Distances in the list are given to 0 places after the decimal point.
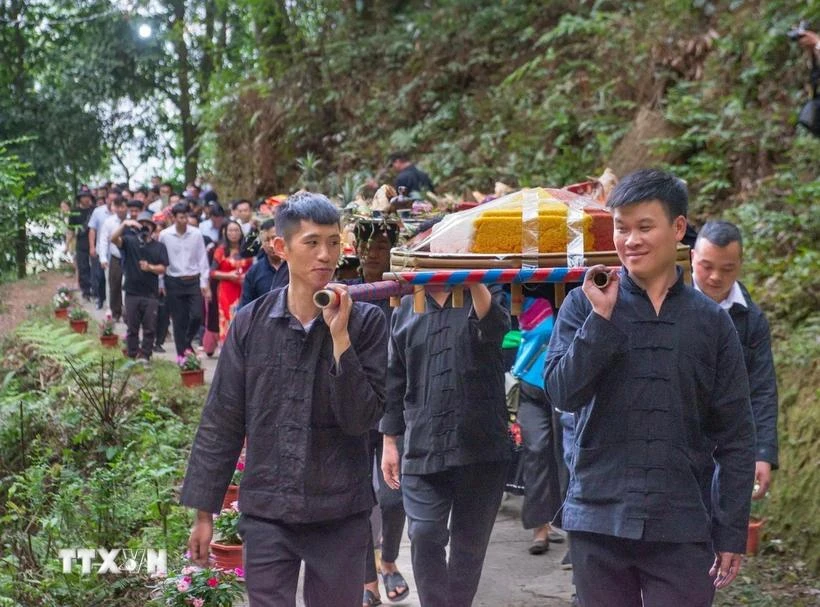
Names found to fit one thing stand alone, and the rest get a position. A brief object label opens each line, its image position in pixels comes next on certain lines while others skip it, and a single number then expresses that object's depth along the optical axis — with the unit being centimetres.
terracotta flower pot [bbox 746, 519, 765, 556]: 768
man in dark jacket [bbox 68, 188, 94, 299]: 2464
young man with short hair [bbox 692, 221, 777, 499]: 580
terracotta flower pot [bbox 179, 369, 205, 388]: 1353
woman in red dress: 1579
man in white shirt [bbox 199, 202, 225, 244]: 1847
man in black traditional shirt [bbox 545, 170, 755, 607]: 414
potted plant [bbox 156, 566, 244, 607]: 599
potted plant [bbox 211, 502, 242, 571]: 705
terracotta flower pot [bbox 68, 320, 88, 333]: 1792
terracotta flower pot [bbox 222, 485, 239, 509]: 845
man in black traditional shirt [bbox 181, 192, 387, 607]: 457
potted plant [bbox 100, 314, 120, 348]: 1662
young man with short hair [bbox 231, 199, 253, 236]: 1745
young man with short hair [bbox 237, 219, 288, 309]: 925
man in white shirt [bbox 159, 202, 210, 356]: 1598
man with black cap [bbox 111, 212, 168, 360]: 1556
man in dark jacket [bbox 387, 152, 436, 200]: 1510
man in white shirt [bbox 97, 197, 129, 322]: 1930
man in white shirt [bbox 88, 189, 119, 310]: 2252
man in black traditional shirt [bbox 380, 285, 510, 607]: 590
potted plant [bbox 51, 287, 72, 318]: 1970
